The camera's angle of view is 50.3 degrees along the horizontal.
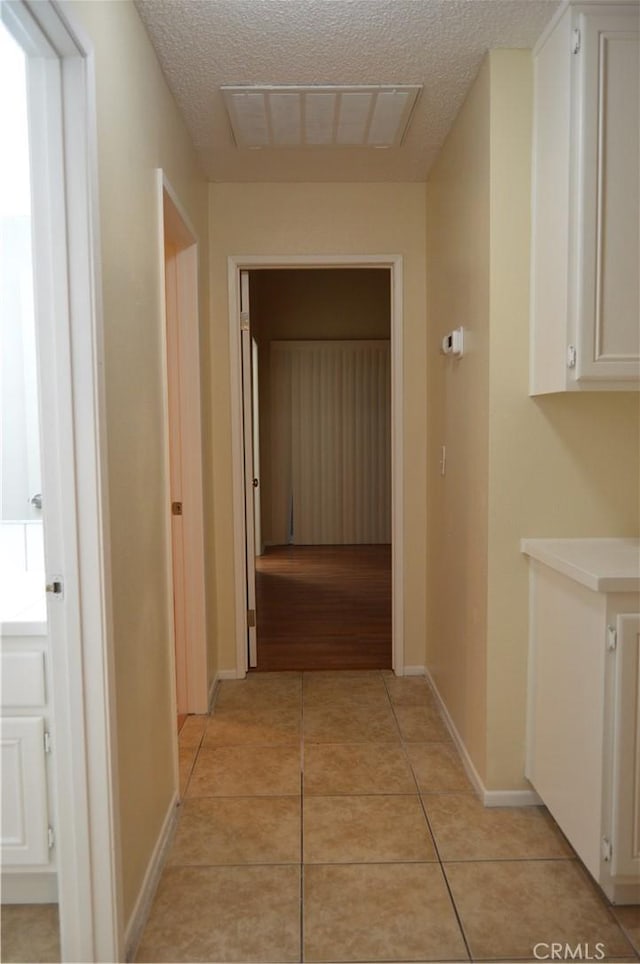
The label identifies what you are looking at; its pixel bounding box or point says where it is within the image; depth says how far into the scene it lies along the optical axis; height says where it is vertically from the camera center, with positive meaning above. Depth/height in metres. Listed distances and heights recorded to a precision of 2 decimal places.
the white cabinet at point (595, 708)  1.77 -0.75
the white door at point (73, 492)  1.48 -0.11
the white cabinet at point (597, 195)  1.92 +0.69
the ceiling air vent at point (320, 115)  2.46 +1.25
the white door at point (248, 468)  3.58 -0.15
